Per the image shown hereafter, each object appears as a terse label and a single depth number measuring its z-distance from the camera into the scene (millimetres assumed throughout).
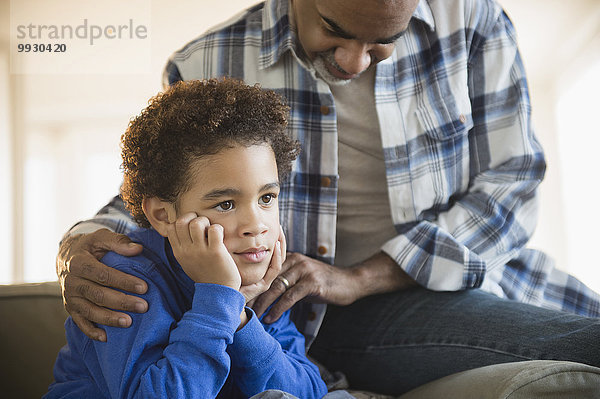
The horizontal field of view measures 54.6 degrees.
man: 1331
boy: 915
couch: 1472
